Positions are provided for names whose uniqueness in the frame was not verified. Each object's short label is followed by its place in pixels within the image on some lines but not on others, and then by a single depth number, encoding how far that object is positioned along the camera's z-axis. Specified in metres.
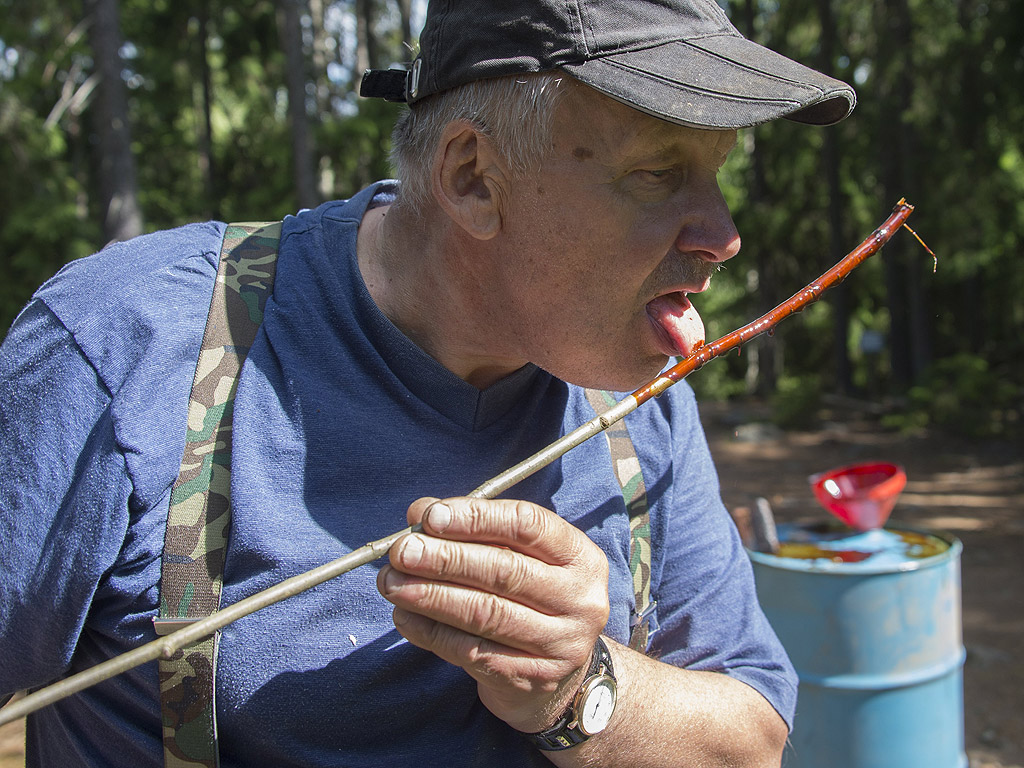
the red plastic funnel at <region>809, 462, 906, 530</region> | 2.92
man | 1.11
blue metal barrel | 2.77
